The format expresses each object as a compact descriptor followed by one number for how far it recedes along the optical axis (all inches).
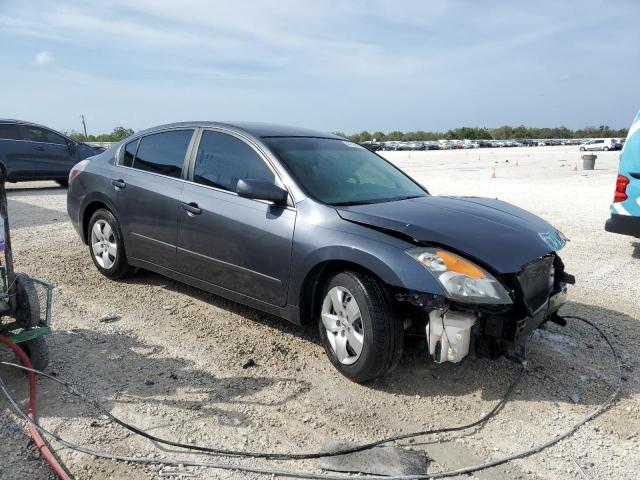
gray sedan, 128.6
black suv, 510.9
